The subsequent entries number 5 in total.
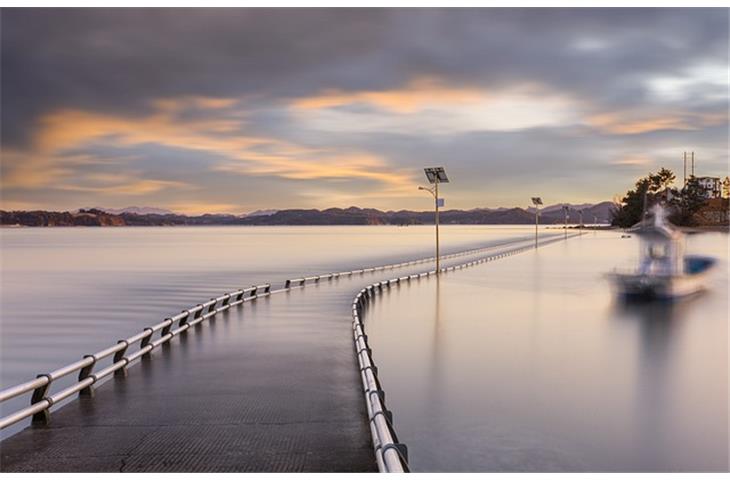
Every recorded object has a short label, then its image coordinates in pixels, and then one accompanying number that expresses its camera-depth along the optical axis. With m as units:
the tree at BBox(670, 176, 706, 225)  177.95
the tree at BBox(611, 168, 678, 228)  187.25
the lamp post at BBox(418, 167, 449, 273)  42.88
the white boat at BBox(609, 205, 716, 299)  39.03
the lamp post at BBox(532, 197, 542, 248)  88.00
